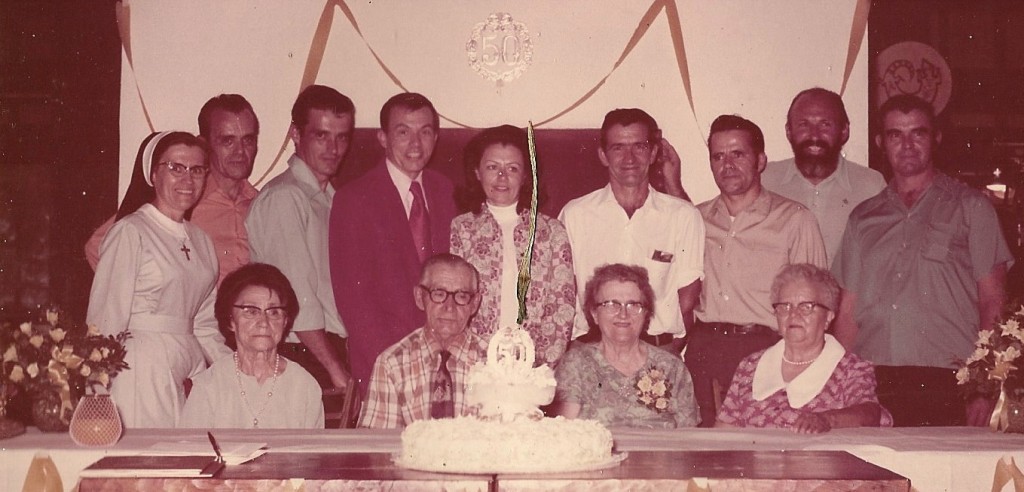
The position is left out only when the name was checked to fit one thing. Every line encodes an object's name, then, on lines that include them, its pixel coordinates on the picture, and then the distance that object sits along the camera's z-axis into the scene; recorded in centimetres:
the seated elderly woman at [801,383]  489
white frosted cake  335
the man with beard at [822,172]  595
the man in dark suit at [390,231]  588
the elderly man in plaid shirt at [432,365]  515
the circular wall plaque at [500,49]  599
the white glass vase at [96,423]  412
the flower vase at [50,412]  444
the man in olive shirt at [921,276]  592
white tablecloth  399
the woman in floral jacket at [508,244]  581
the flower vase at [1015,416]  441
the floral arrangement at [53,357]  444
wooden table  322
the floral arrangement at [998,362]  448
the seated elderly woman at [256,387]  509
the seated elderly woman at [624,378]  495
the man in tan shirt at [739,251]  583
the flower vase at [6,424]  431
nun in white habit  562
